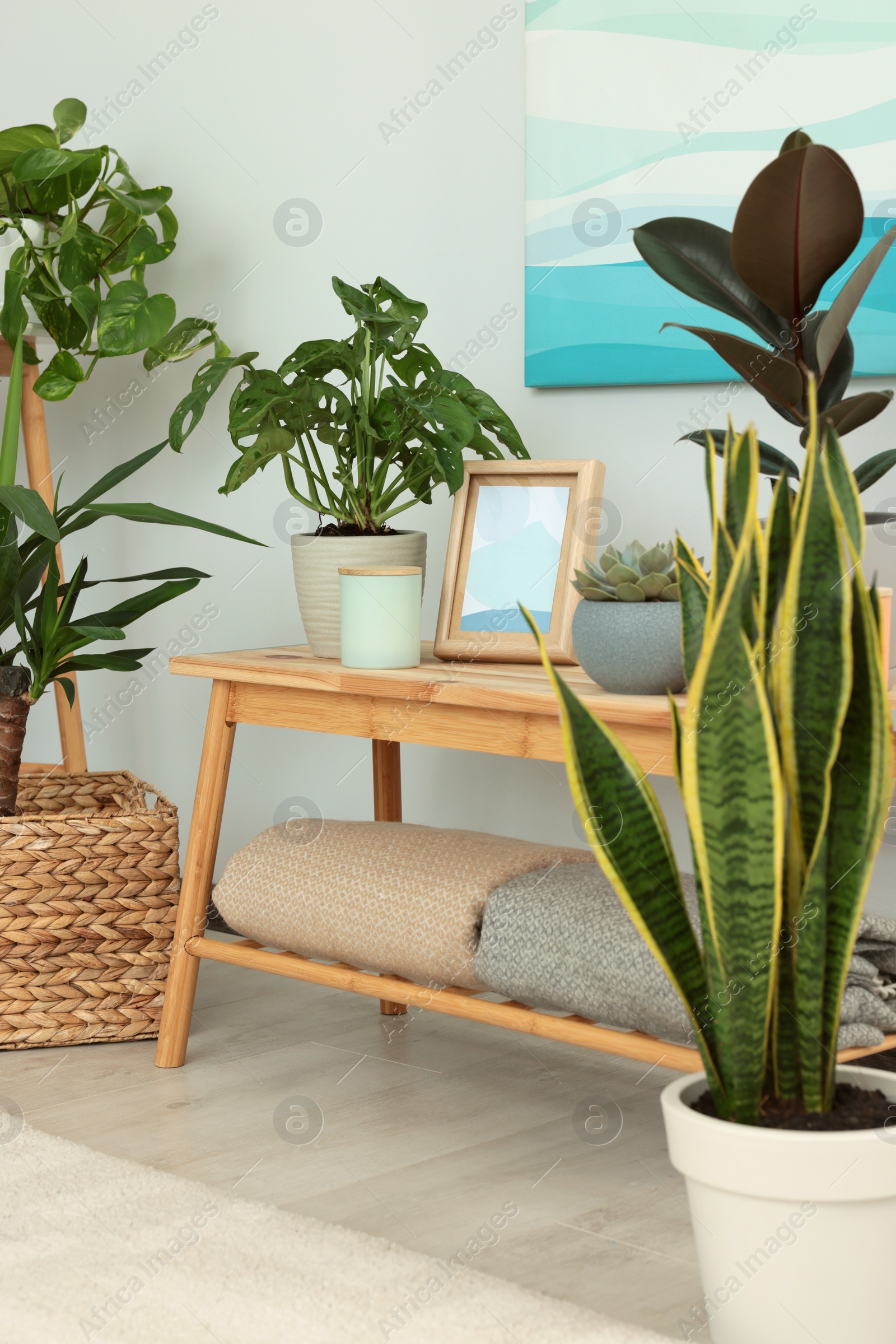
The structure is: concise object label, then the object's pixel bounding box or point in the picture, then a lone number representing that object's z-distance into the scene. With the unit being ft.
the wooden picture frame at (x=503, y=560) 5.08
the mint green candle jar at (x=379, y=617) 4.83
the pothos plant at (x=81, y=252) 6.16
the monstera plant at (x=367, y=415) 5.00
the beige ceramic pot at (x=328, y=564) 5.25
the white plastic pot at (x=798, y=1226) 2.85
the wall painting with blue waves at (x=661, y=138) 4.81
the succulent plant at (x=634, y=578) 4.19
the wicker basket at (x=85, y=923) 5.62
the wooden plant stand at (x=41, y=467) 7.27
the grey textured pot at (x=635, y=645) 4.12
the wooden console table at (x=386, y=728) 4.06
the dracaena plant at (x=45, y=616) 5.79
